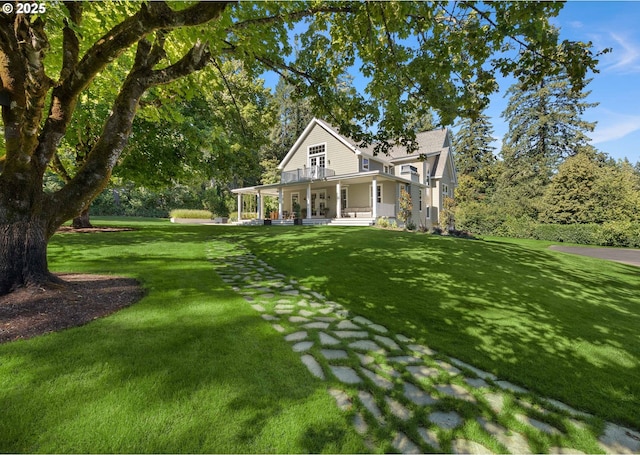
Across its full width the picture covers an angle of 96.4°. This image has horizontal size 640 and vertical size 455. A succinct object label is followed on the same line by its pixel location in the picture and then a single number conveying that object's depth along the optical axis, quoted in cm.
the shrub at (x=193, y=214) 3007
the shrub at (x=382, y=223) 1900
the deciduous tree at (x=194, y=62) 403
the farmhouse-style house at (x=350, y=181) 2245
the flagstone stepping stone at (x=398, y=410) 236
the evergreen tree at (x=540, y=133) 3909
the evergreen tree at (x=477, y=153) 4456
